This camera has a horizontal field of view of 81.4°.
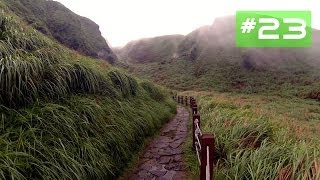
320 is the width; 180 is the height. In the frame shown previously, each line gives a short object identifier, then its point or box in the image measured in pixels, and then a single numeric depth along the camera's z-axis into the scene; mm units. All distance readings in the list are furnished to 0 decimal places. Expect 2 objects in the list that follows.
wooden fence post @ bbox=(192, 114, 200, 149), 5059
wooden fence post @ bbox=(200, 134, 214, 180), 3029
